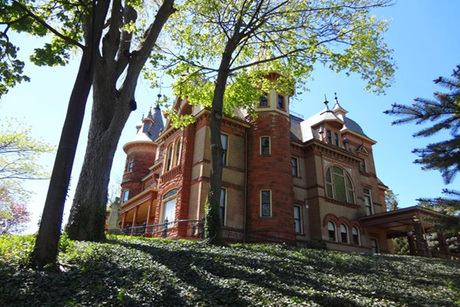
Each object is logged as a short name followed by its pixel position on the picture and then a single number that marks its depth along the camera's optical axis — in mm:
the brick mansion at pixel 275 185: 19250
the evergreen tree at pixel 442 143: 4262
